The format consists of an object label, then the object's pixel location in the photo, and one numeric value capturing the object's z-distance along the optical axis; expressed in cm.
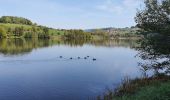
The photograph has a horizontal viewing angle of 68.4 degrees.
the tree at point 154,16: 1126
